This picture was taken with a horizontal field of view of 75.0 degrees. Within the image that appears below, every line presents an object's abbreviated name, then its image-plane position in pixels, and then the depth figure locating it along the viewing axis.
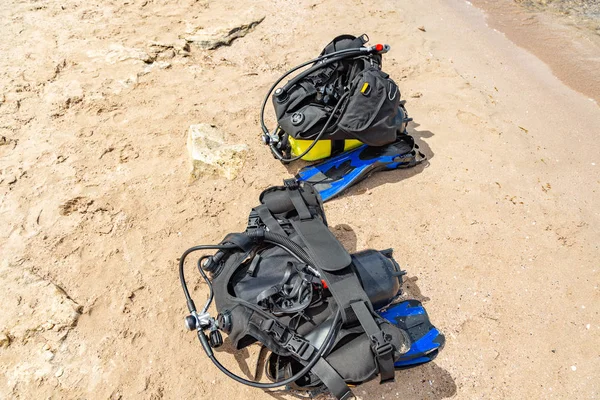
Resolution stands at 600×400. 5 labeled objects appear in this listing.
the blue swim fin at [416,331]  2.25
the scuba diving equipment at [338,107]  3.10
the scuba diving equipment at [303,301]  1.84
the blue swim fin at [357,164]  3.31
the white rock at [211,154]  3.35
